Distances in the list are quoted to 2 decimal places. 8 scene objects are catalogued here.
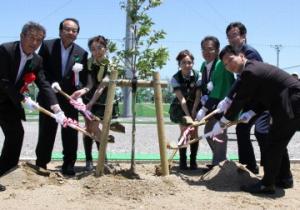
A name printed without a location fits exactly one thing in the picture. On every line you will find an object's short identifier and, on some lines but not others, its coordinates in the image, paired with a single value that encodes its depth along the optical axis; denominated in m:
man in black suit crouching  5.49
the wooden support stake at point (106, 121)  5.95
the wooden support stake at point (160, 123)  6.02
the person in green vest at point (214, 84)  6.69
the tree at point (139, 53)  6.22
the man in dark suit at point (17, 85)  5.73
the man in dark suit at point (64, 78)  6.46
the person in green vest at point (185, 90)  6.98
